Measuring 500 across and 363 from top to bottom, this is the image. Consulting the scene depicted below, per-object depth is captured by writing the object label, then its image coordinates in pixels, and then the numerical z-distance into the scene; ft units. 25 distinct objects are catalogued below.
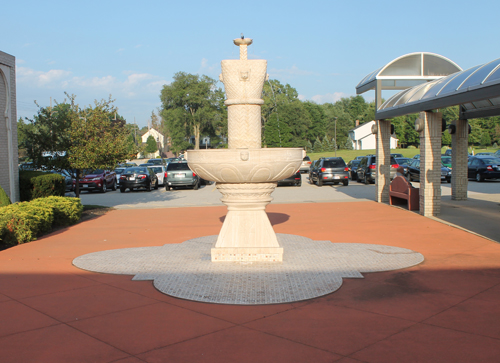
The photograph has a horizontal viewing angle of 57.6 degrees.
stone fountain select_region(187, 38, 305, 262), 23.68
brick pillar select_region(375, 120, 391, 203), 56.80
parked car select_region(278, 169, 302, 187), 87.90
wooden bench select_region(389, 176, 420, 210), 48.61
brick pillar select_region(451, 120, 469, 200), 56.03
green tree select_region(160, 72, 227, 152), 235.20
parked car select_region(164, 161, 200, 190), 86.84
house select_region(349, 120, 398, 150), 303.07
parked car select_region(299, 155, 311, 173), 129.19
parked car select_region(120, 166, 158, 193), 85.87
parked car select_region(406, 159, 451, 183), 89.15
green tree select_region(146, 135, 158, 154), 332.16
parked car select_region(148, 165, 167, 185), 102.53
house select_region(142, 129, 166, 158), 421.87
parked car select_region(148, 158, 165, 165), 152.42
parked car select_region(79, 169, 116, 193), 86.12
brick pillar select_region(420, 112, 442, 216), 44.45
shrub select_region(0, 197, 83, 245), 32.40
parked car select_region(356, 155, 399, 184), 90.02
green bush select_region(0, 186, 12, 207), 36.63
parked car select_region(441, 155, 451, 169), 101.42
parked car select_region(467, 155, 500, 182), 89.30
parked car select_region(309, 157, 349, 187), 88.48
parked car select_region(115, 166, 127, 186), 107.51
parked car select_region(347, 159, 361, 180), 104.67
